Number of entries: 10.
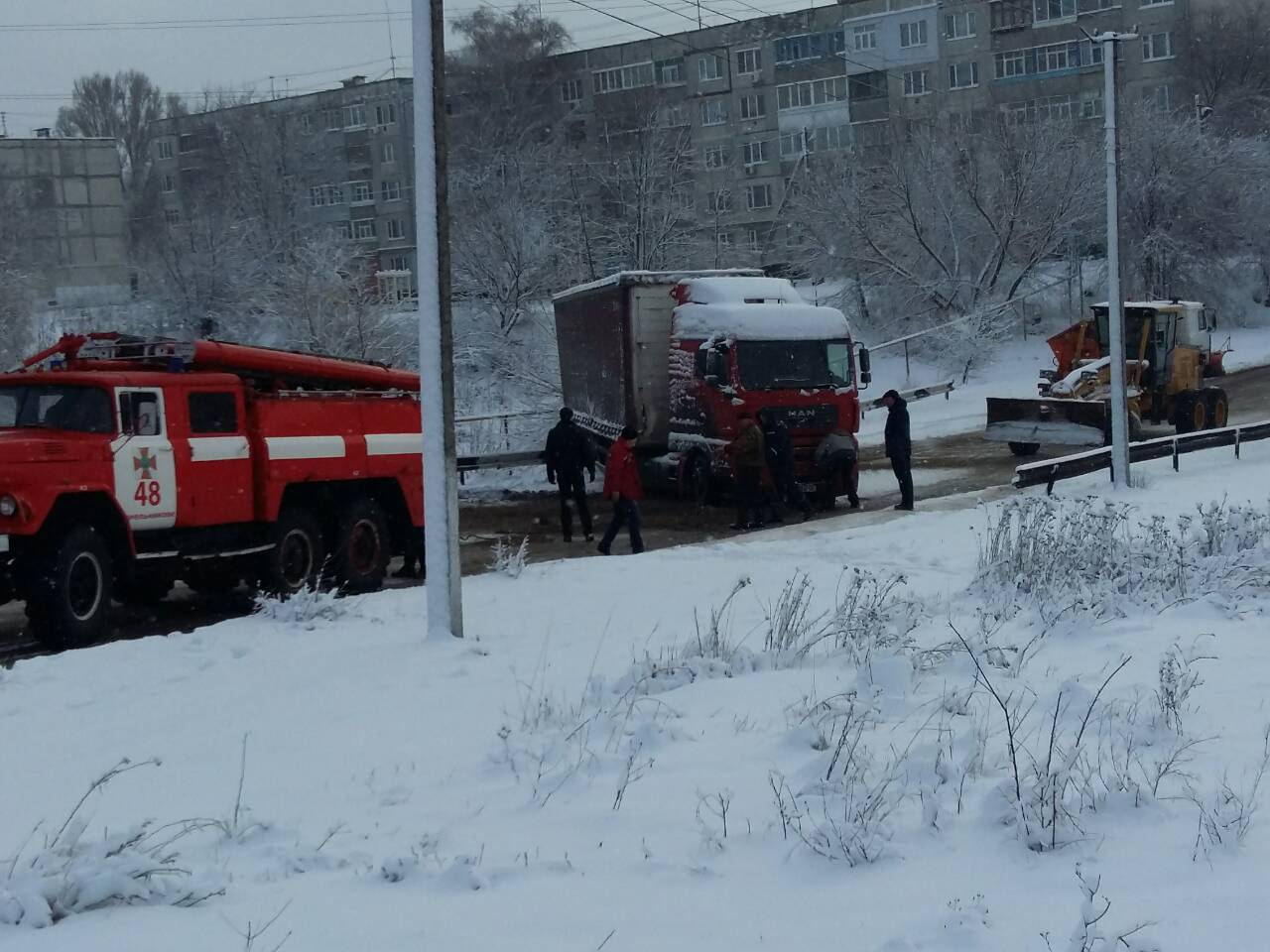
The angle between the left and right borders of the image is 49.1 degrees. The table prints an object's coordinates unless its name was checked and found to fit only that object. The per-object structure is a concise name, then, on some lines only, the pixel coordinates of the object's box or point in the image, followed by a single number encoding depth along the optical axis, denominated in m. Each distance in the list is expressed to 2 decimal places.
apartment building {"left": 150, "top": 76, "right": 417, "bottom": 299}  80.64
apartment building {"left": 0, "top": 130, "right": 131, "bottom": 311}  86.12
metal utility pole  18.70
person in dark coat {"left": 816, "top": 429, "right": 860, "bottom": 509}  20.22
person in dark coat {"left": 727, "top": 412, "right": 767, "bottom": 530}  18.39
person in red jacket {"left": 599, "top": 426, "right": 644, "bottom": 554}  16.20
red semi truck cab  20.23
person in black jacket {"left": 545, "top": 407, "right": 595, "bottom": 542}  18.16
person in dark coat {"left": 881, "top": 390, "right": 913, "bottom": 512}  18.72
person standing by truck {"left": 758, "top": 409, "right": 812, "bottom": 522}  19.42
